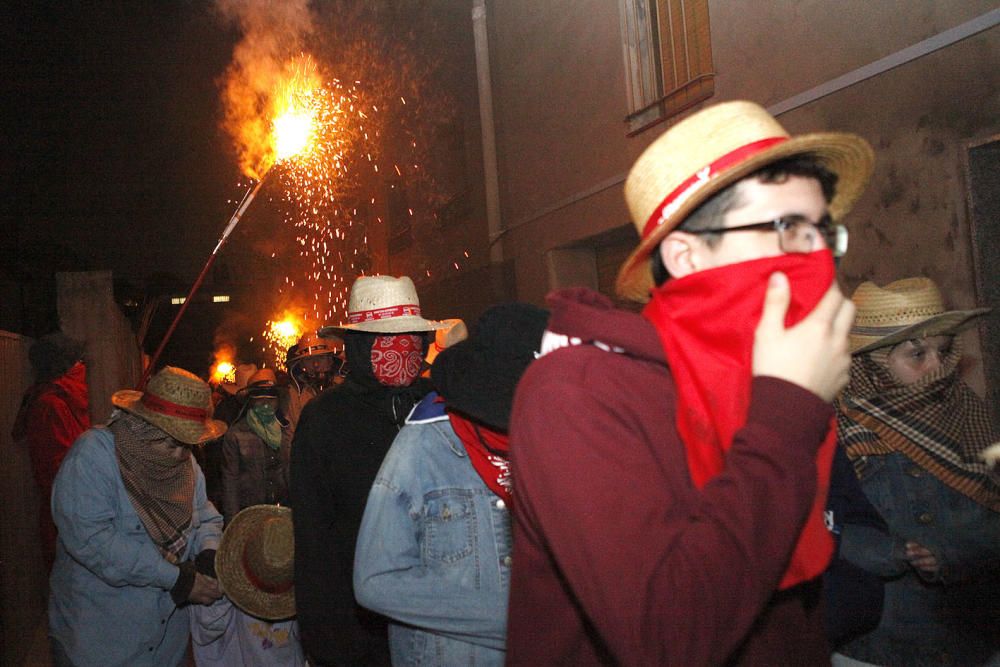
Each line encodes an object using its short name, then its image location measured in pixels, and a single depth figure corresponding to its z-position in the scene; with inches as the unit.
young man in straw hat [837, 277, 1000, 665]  124.2
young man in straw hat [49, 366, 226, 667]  157.0
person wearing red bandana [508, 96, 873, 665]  45.8
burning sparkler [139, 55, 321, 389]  390.6
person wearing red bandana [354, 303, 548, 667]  97.2
